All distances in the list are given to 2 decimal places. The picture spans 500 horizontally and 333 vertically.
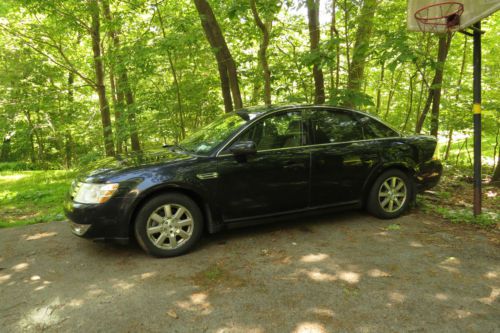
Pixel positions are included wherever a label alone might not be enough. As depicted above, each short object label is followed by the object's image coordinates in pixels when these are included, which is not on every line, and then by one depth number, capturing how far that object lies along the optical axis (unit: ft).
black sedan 12.43
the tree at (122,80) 25.55
